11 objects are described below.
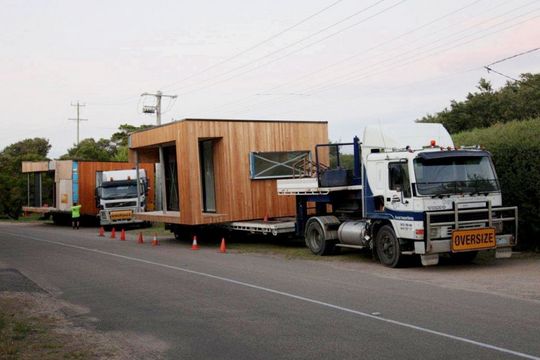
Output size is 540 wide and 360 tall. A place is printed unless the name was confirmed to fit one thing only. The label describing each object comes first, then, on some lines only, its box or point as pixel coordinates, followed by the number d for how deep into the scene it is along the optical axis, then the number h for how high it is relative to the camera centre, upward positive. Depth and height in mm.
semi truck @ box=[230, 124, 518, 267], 12742 -175
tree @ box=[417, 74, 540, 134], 36938 +5423
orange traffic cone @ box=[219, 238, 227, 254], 18191 -1386
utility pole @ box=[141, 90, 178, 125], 52422 +8680
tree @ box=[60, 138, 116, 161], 62156 +6306
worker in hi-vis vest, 34219 -273
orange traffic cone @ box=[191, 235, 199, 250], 19442 -1320
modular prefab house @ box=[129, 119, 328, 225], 19844 +1367
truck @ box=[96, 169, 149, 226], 31984 +627
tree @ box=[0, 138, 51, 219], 48562 +2217
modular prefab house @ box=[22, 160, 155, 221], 36438 +1691
